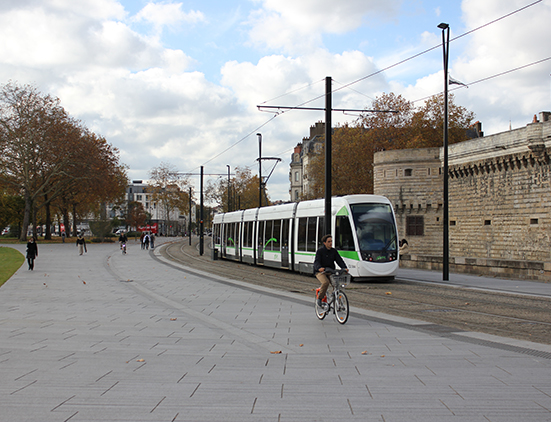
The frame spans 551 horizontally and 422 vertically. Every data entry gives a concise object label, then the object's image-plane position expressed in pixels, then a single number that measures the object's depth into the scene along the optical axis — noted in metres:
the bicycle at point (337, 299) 8.83
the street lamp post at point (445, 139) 18.64
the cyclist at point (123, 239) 38.50
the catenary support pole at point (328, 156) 18.22
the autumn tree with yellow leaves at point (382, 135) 50.03
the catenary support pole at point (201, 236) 38.03
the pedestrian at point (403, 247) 23.66
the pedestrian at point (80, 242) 35.89
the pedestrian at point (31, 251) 21.98
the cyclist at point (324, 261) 9.16
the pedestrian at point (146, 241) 46.04
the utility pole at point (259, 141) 42.00
